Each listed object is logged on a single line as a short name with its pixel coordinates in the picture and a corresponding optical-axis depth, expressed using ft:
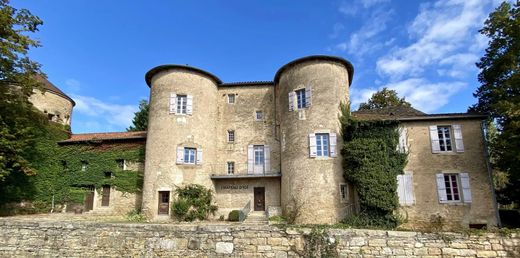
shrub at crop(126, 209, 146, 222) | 53.63
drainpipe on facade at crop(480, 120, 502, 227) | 47.35
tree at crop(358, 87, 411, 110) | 84.45
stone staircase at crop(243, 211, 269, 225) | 51.37
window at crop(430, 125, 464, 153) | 50.98
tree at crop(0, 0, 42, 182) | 45.68
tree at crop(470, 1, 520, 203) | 42.34
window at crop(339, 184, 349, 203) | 50.62
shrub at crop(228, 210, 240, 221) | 56.24
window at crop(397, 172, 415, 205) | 49.96
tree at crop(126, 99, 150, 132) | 99.25
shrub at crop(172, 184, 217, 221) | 54.44
